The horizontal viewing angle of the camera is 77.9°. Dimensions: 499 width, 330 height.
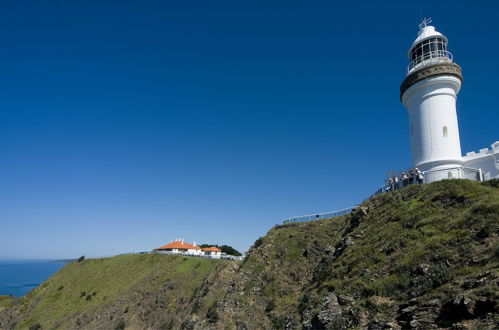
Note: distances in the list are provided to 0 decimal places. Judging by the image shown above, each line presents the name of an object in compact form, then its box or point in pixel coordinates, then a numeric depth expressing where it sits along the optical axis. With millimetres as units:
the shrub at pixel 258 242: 32031
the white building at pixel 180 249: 58656
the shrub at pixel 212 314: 23838
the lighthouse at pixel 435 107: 24500
